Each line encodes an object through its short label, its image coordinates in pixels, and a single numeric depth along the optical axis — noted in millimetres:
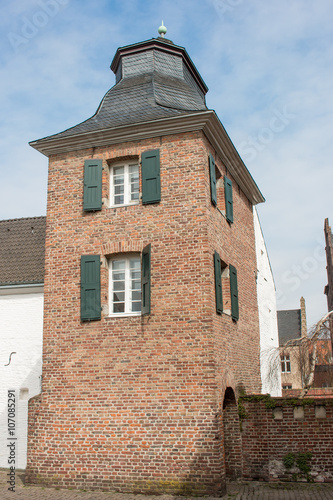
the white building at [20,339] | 13586
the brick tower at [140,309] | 10117
